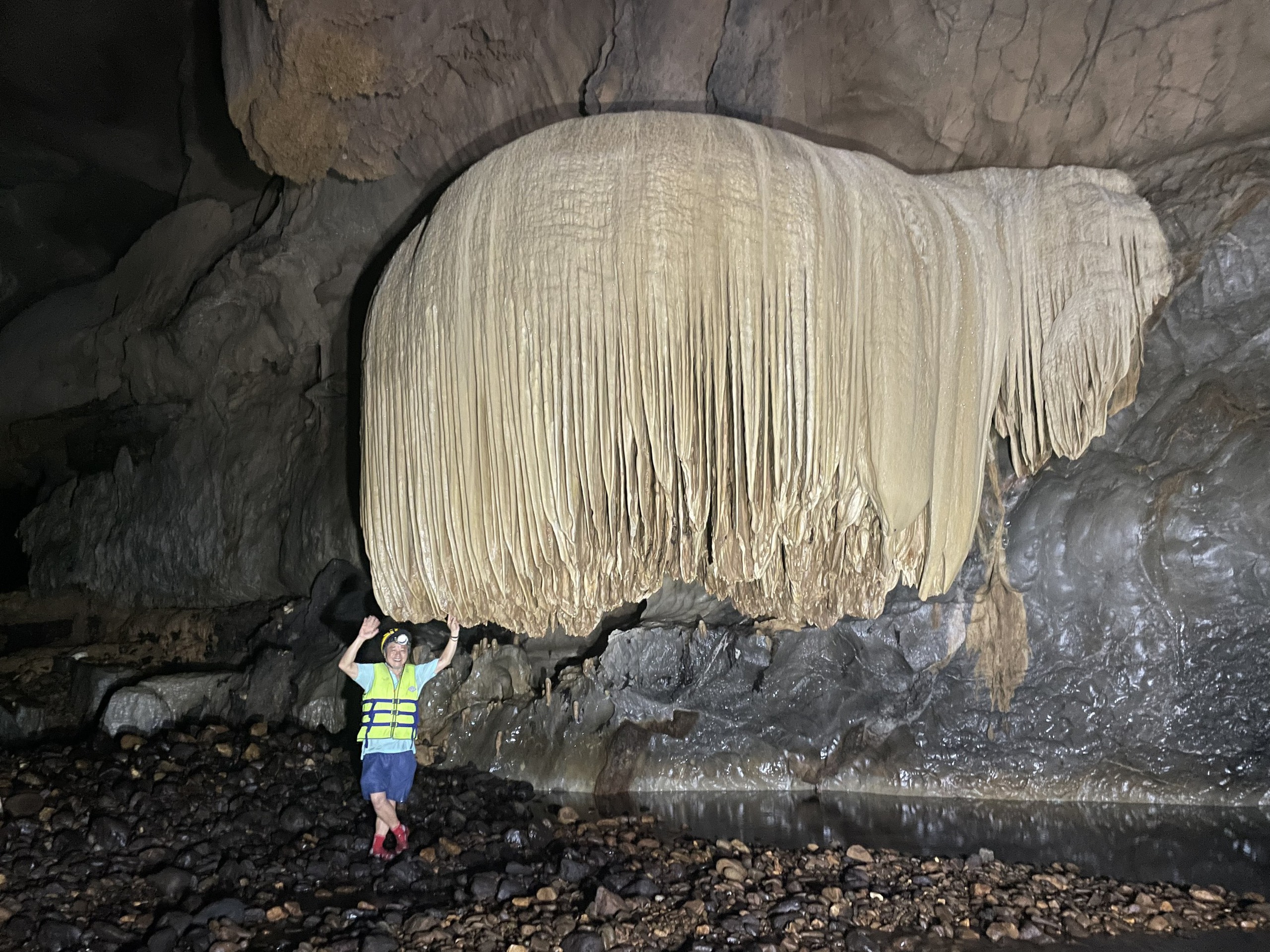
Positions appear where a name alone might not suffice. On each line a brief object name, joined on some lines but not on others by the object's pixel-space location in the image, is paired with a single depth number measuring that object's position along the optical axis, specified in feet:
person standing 14.62
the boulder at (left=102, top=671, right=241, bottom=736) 19.67
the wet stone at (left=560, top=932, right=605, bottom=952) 10.71
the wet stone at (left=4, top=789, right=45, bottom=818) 13.75
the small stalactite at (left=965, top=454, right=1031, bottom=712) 18.47
